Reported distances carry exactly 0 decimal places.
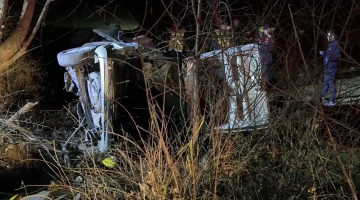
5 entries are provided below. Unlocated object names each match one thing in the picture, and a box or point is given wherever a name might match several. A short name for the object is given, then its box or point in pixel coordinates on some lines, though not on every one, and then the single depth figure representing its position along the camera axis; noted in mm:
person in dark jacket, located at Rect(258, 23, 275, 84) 6254
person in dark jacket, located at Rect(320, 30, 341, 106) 5523
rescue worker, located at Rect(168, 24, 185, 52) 6352
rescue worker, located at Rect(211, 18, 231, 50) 5645
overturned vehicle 5906
